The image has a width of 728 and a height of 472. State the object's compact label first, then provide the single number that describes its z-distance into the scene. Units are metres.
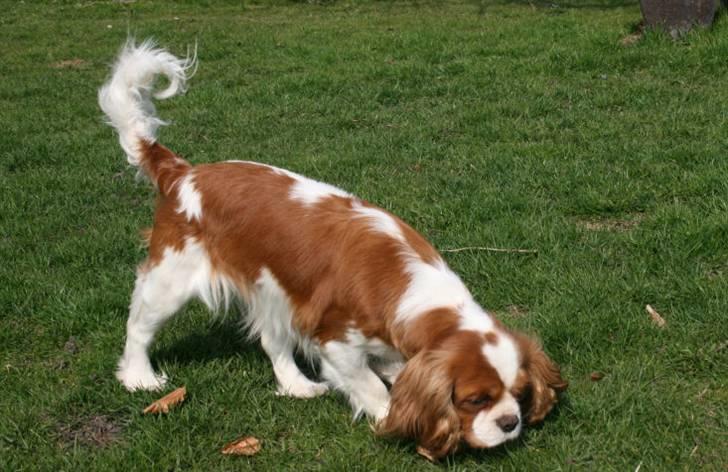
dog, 3.14
